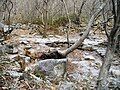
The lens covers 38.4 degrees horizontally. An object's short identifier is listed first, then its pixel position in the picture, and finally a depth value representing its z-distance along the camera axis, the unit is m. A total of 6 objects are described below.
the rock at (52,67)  3.43
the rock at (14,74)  3.14
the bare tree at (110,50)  2.73
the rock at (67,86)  3.22
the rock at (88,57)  4.62
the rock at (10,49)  4.16
